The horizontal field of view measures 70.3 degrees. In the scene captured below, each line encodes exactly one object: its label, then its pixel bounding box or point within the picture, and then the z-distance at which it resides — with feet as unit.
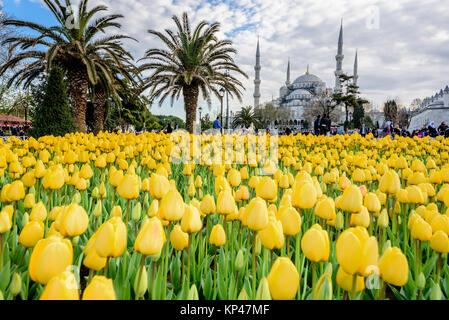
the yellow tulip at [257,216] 4.28
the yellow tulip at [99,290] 2.62
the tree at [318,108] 174.95
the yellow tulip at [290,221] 4.51
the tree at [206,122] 144.03
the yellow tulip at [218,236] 4.94
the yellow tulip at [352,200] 5.04
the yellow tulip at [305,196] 5.31
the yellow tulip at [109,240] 3.48
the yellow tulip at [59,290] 2.52
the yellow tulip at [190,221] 4.64
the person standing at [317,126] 50.37
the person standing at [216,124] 48.97
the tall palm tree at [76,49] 43.11
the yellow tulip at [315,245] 3.70
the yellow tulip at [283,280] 3.12
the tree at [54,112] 33.22
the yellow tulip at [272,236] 4.10
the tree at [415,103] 270.38
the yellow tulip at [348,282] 3.68
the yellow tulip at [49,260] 3.09
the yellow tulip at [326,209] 5.32
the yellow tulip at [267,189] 6.10
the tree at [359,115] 223.51
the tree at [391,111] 235.81
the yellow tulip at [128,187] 5.80
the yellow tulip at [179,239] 4.71
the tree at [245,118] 151.12
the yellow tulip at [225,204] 5.33
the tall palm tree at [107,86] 47.81
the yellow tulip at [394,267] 3.45
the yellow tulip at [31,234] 4.29
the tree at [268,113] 252.01
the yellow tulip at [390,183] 6.52
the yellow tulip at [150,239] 3.62
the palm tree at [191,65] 50.29
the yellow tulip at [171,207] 4.56
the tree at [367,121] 241.22
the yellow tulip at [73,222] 4.10
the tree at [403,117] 256.52
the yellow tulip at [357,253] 3.27
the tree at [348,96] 155.22
